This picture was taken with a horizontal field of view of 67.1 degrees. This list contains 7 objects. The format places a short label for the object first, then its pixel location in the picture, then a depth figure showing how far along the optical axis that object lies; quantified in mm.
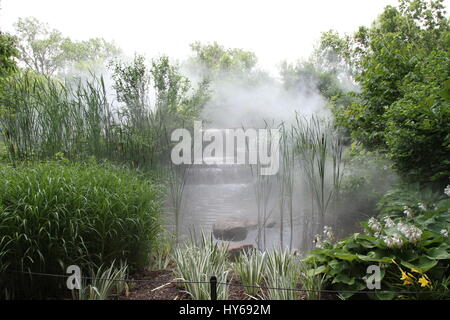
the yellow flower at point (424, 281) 1625
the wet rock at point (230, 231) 4711
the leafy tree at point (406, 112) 2562
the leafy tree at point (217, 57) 18375
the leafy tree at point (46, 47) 23812
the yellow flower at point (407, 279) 1684
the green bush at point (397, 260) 1740
